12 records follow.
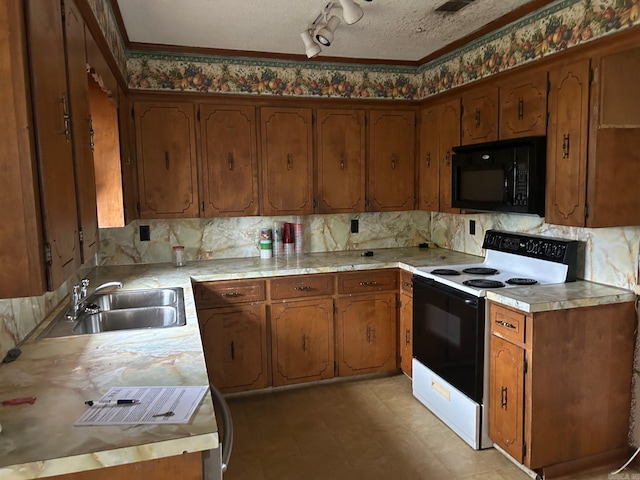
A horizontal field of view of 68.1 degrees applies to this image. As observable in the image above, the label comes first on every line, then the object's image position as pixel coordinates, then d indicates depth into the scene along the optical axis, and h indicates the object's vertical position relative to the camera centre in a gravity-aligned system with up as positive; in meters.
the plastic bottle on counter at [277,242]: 3.85 -0.33
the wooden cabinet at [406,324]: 3.44 -0.92
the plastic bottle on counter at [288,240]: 3.87 -0.32
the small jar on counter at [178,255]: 3.54 -0.39
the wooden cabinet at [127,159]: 2.84 +0.29
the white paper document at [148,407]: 1.25 -0.56
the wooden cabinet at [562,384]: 2.32 -0.95
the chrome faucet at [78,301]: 2.22 -0.46
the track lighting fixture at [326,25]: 2.28 +0.95
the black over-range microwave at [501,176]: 2.65 +0.13
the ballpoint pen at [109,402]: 1.34 -0.56
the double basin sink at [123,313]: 2.13 -0.55
